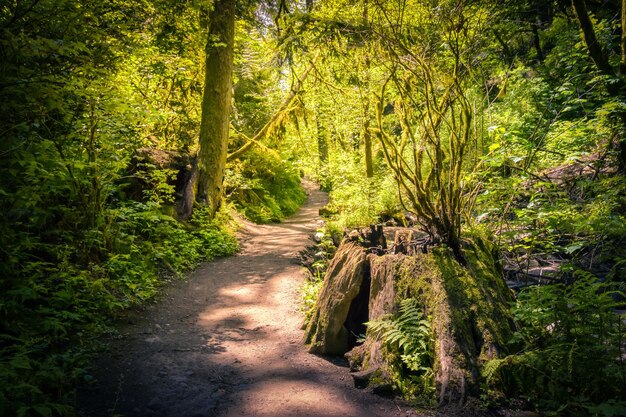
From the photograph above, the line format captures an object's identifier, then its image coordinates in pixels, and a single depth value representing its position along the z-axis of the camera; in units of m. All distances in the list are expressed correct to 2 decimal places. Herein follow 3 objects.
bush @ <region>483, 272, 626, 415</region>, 2.98
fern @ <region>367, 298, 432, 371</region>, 3.81
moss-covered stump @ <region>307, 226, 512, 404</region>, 3.68
